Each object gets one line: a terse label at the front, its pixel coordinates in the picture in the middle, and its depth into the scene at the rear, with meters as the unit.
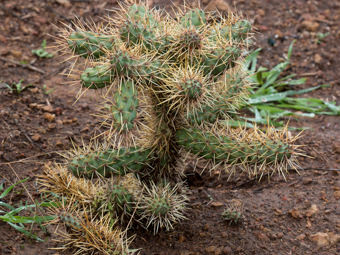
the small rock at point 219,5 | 4.45
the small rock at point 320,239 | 2.73
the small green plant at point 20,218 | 2.54
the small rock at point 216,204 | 3.03
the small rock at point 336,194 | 3.05
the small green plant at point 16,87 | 3.71
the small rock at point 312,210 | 2.93
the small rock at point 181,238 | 2.78
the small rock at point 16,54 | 4.24
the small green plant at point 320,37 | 4.62
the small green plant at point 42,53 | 4.30
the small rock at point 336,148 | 3.44
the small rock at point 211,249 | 2.70
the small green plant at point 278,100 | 3.88
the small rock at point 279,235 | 2.80
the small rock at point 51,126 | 3.49
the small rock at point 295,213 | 2.93
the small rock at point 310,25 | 4.72
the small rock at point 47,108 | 3.63
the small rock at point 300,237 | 2.79
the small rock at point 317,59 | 4.43
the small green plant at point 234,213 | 2.80
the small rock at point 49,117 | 3.56
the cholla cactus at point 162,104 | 2.27
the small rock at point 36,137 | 3.33
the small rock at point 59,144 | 3.34
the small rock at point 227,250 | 2.70
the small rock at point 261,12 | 4.84
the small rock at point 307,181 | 3.21
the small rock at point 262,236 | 2.79
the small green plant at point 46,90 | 3.84
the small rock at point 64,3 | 4.90
